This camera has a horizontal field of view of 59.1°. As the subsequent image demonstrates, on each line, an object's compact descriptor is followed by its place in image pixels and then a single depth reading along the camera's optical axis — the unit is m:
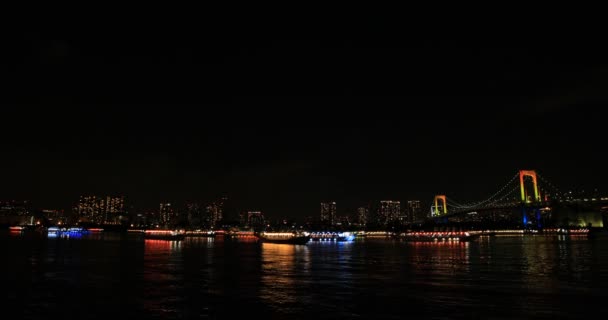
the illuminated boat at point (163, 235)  128.64
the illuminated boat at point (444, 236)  101.38
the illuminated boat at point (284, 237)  95.88
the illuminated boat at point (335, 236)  121.40
